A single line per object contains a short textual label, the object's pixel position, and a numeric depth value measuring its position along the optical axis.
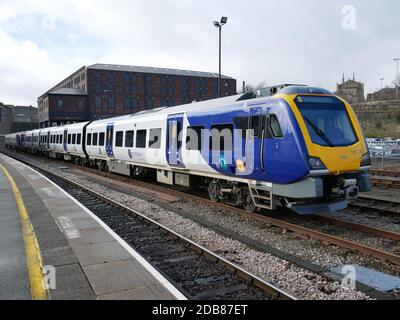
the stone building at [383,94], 85.12
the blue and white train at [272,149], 7.98
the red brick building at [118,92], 85.50
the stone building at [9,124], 110.25
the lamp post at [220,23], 22.27
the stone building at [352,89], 91.12
